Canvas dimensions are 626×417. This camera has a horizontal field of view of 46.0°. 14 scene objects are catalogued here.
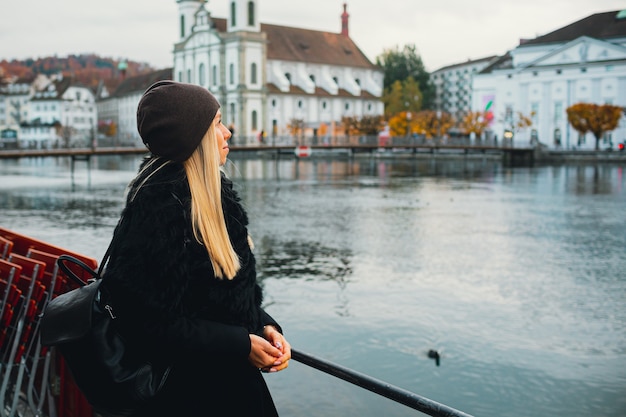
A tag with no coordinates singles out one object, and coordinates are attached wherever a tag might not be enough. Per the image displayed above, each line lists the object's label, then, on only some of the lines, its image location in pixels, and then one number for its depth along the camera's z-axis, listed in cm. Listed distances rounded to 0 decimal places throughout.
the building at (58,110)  12794
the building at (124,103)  11833
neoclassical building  7762
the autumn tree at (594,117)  7156
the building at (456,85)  13891
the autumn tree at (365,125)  9131
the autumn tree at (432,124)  9488
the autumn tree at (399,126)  9488
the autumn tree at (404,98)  11187
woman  221
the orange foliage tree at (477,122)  8744
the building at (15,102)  14775
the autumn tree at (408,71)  12544
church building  9294
